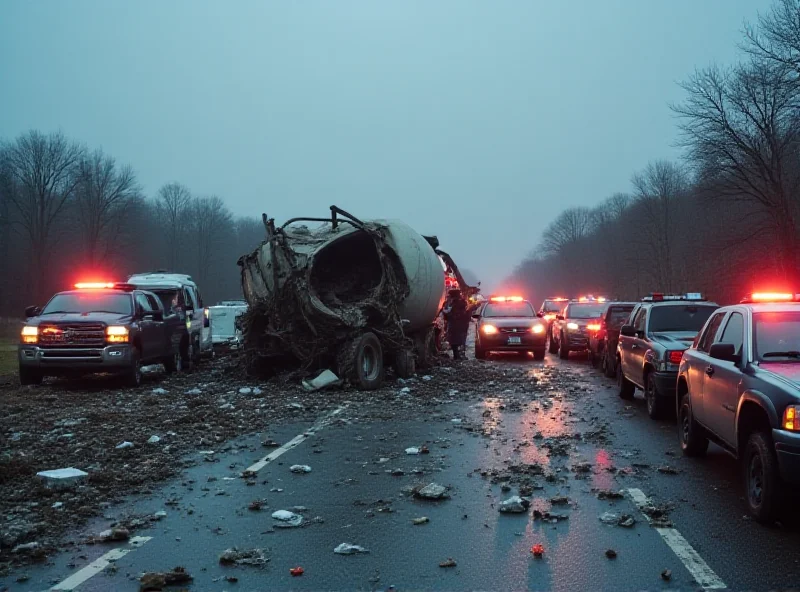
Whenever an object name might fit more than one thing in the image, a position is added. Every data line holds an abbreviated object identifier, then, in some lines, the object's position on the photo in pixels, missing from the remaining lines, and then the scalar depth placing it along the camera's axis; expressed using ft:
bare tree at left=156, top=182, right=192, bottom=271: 313.73
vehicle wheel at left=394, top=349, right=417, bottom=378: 56.13
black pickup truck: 49.44
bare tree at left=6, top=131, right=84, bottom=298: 217.56
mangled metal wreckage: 50.01
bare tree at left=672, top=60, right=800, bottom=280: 125.49
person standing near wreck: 74.79
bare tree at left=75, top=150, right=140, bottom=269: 235.20
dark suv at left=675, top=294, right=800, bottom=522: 18.37
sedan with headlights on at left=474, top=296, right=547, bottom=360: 77.92
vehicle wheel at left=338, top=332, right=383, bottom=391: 49.49
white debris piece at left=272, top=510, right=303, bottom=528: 19.67
